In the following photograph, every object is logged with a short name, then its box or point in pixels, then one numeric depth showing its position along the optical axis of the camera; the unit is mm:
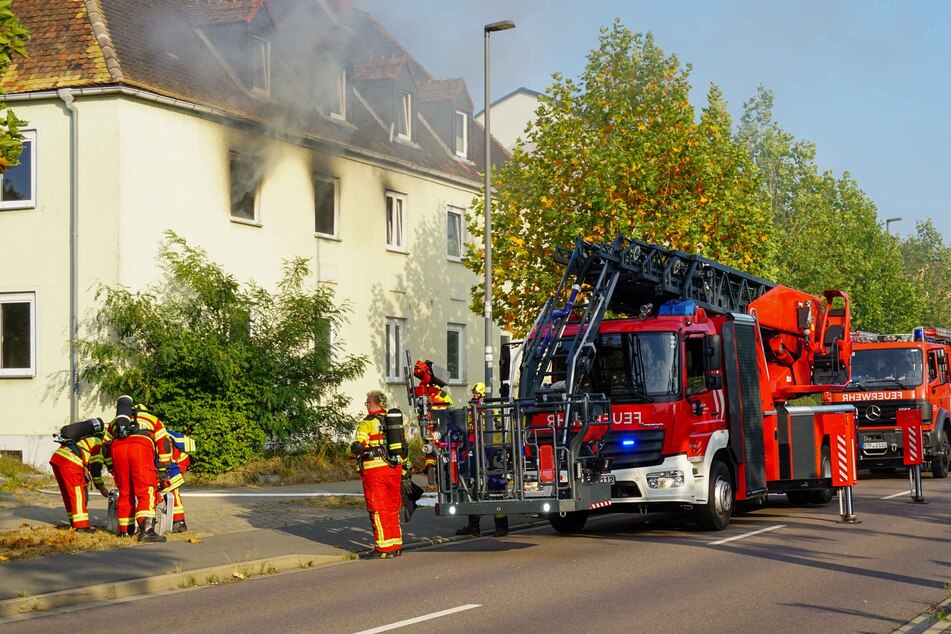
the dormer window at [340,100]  27988
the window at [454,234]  33156
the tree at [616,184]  25375
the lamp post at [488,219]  23406
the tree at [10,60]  10461
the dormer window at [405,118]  31906
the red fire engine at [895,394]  24094
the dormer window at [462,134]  35188
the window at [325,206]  27859
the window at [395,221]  30594
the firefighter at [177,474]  14234
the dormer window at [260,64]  25859
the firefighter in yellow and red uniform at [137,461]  13570
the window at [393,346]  30625
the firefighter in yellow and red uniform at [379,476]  13023
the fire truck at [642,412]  13031
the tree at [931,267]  63794
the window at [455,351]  33312
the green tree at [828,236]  43781
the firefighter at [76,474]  14242
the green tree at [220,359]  21203
